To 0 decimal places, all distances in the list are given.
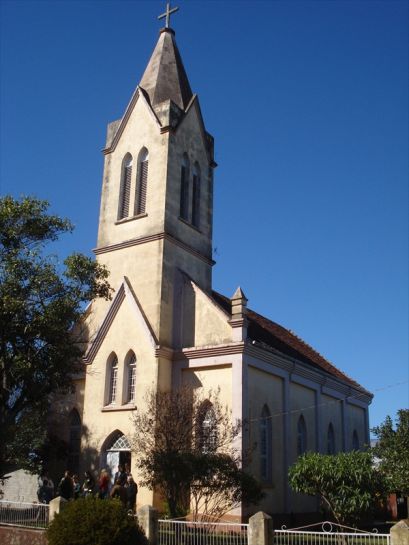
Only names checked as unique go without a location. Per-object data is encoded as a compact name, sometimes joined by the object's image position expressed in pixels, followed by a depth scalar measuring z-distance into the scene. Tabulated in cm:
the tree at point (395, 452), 2044
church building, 2594
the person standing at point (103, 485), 2245
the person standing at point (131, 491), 2072
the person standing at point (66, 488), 2214
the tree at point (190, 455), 2100
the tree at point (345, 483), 2039
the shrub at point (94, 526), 1536
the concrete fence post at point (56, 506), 1738
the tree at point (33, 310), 2109
